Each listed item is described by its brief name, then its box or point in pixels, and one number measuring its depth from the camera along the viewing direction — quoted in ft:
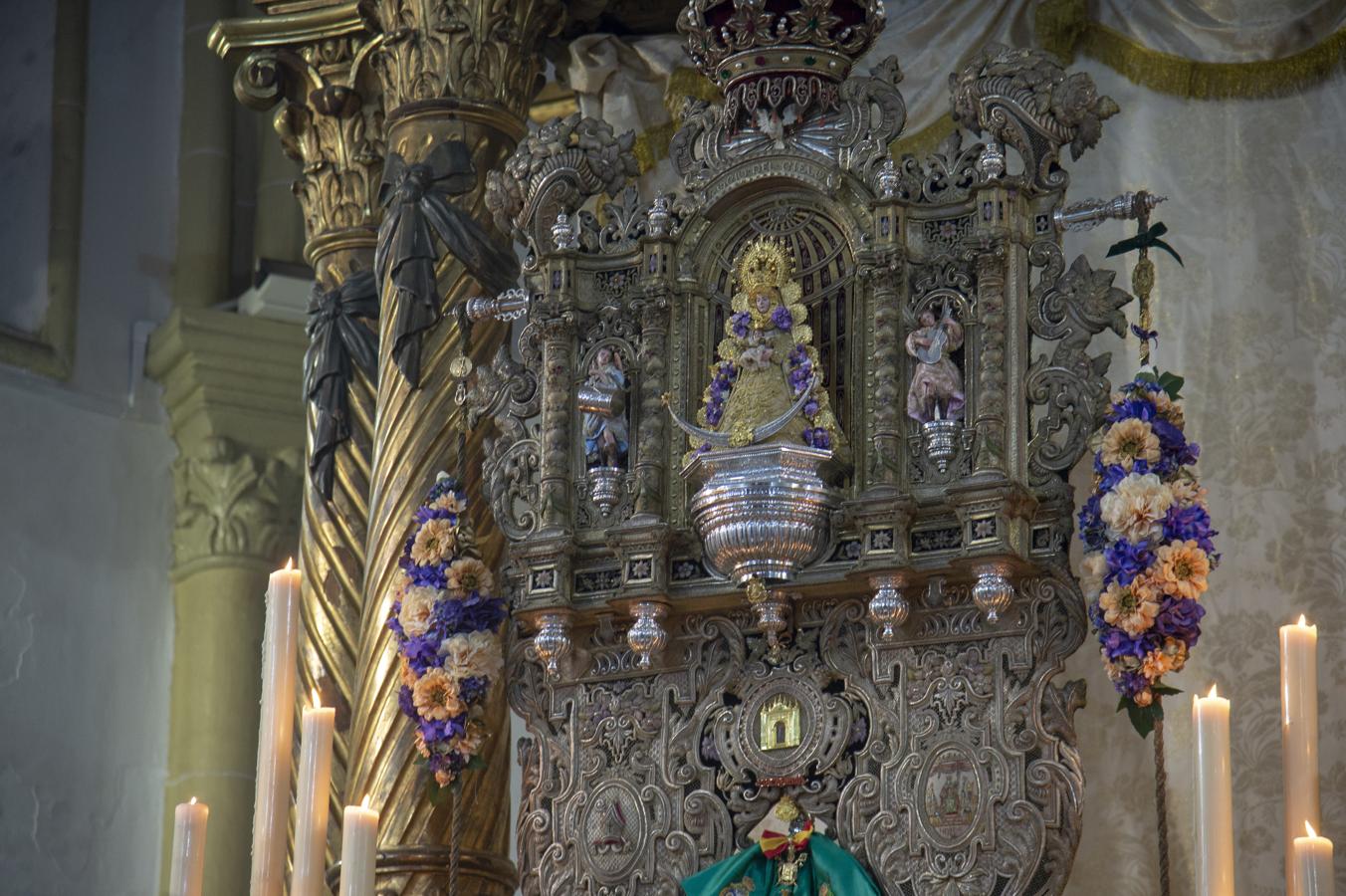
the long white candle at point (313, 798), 15.42
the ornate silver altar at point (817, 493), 17.95
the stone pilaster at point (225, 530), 27.37
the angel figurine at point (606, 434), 19.54
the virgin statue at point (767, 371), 18.74
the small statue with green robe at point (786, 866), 17.95
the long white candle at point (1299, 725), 14.94
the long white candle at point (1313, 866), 14.48
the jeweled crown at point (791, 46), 19.34
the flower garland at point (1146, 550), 16.96
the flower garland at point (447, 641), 19.48
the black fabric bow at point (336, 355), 23.53
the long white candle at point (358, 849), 15.55
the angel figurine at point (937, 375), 18.39
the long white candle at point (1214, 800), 14.55
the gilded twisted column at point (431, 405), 21.30
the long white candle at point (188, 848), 15.14
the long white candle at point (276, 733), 15.34
